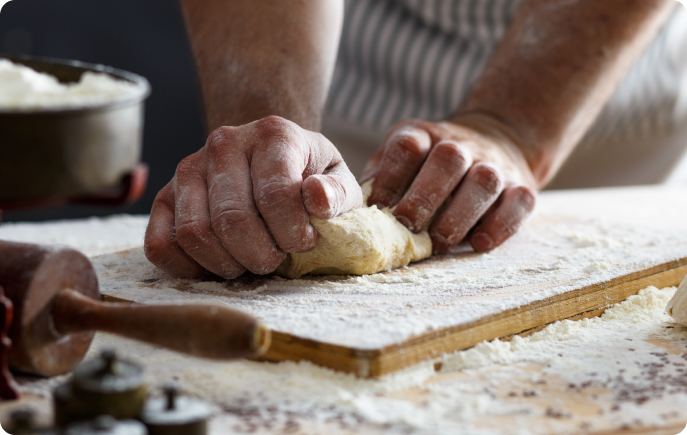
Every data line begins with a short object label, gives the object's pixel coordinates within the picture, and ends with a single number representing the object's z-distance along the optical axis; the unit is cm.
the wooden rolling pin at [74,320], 83
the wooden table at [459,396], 83
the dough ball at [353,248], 96
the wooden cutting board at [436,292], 88
